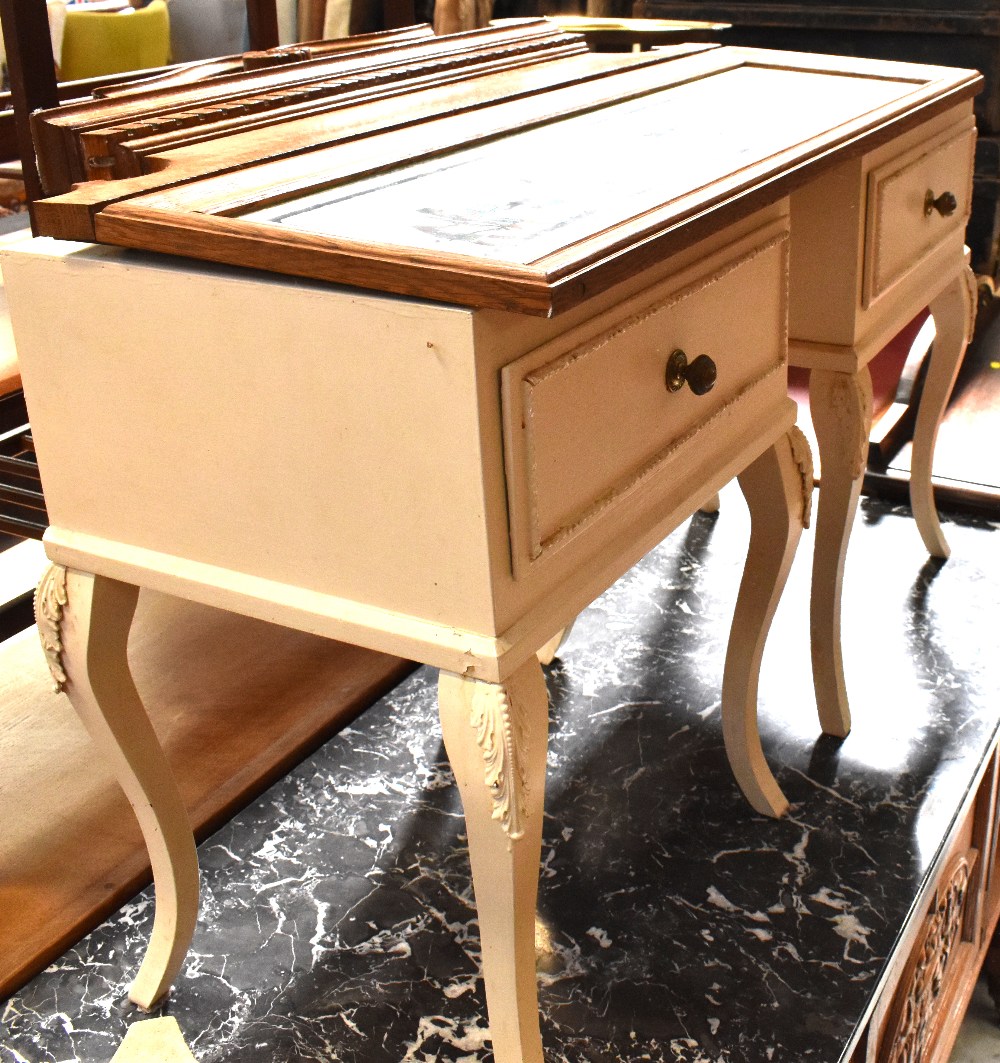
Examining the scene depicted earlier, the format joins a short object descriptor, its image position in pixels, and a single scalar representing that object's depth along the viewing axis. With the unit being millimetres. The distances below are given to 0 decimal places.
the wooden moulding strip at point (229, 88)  1001
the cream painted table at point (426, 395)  796
